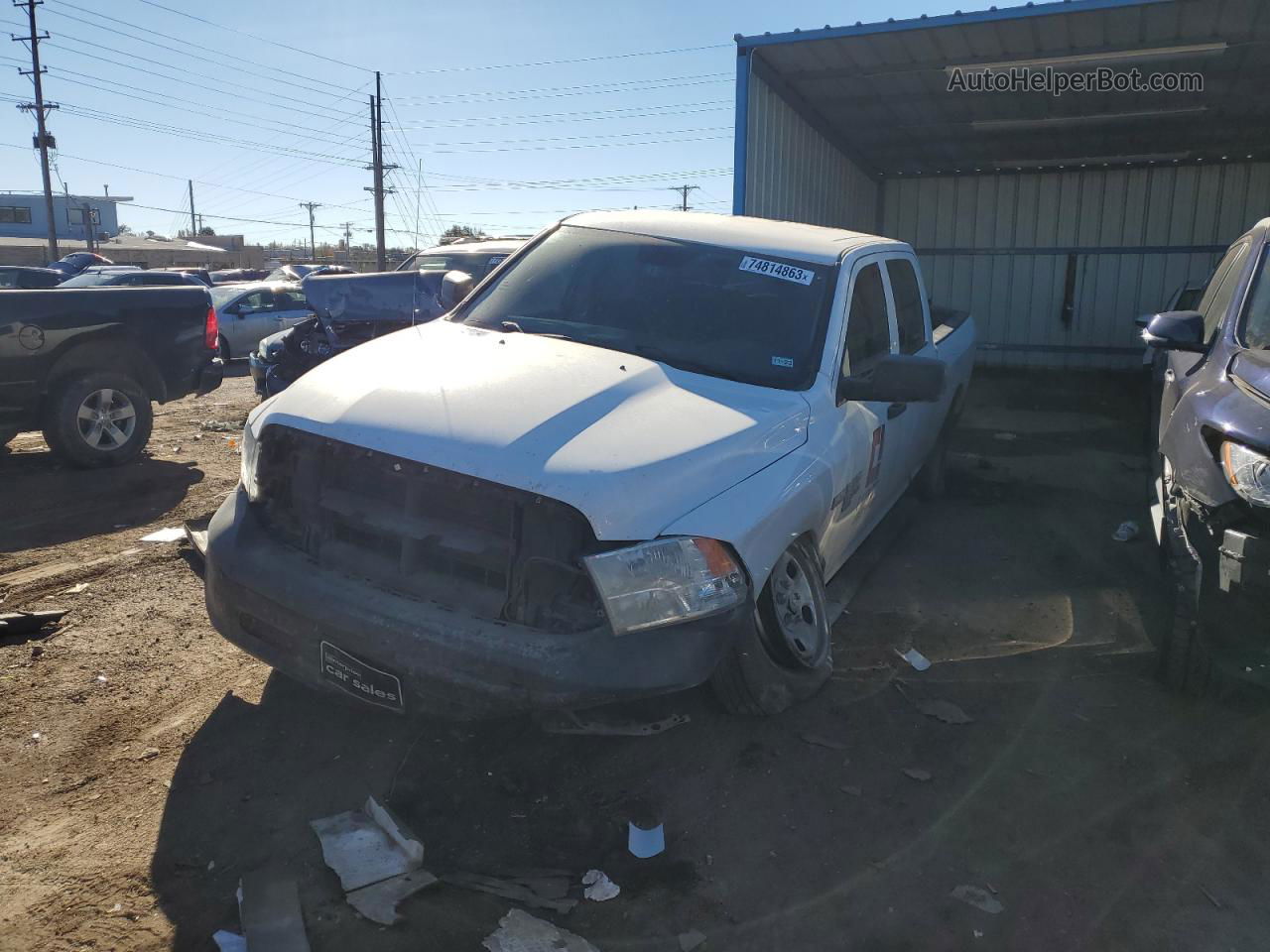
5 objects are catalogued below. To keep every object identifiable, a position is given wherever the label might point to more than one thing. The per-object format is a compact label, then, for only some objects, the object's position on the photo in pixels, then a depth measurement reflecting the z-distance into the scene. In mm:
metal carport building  8703
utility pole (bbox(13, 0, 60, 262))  42188
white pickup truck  2916
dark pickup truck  7086
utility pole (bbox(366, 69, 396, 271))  39125
